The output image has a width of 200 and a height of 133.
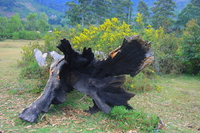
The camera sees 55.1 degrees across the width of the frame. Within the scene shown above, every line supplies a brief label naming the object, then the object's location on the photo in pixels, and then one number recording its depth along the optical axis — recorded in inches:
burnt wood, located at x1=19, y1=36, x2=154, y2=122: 175.0
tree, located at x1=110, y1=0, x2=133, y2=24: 1558.8
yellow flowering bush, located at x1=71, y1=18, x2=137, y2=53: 355.3
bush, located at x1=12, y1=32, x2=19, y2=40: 1556.3
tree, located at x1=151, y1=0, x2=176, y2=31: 1445.6
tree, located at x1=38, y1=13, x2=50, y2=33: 1953.7
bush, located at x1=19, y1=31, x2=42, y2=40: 1621.3
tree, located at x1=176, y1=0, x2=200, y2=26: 1322.6
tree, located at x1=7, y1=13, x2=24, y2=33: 1793.8
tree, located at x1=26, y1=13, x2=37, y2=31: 2193.7
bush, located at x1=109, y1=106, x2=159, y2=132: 164.7
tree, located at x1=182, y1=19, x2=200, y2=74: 488.8
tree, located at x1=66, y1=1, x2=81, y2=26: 1373.0
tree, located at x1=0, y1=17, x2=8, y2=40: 1509.7
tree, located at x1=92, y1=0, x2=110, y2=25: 1470.6
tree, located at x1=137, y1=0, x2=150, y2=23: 1790.1
